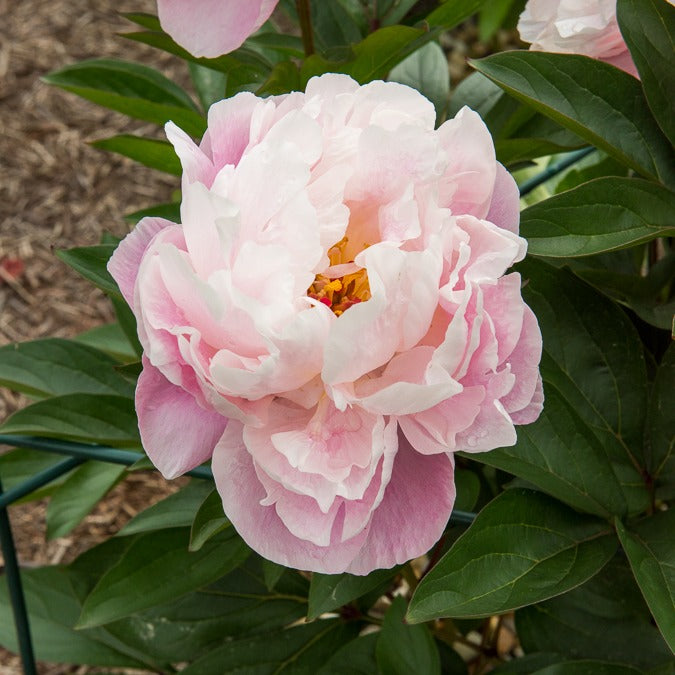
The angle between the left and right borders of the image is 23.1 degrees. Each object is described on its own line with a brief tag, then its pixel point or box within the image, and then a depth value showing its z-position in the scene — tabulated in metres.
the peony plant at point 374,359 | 0.56
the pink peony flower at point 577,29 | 0.69
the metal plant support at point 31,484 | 0.71
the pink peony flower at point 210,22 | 0.65
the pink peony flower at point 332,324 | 0.55
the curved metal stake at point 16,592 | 0.77
